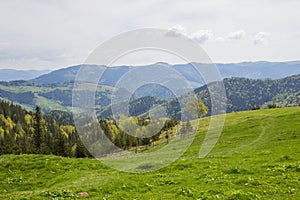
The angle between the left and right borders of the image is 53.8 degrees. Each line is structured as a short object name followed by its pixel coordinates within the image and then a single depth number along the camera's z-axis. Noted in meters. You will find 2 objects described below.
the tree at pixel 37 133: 105.93
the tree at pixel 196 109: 84.47
